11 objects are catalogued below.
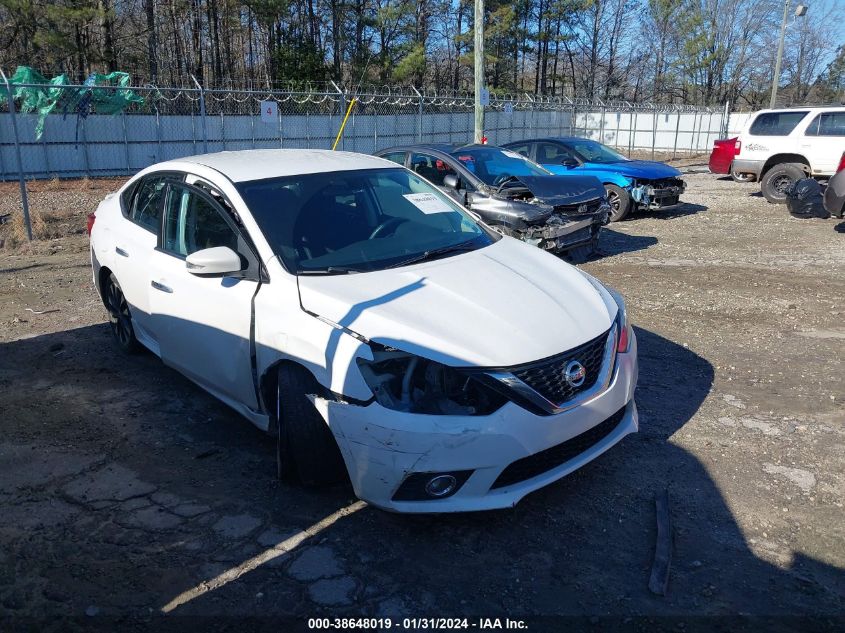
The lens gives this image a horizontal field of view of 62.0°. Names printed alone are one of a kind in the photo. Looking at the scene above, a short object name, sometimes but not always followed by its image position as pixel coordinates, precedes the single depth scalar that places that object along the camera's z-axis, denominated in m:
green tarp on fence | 19.22
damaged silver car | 8.19
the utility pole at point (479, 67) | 15.04
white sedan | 3.09
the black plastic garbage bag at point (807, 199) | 12.93
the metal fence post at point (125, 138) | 19.81
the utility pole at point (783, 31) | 29.06
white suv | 14.58
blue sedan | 12.39
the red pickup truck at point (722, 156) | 17.86
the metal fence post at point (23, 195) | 10.16
